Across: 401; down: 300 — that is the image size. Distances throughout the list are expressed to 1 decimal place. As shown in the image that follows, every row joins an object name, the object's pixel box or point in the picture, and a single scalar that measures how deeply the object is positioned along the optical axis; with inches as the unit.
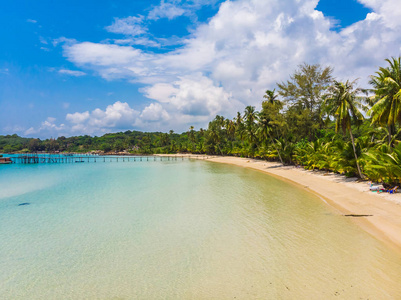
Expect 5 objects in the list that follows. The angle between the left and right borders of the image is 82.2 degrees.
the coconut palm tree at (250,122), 1988.3
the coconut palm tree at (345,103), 745.6
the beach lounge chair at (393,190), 542.2
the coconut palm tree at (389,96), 607.8
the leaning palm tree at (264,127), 1499.6
